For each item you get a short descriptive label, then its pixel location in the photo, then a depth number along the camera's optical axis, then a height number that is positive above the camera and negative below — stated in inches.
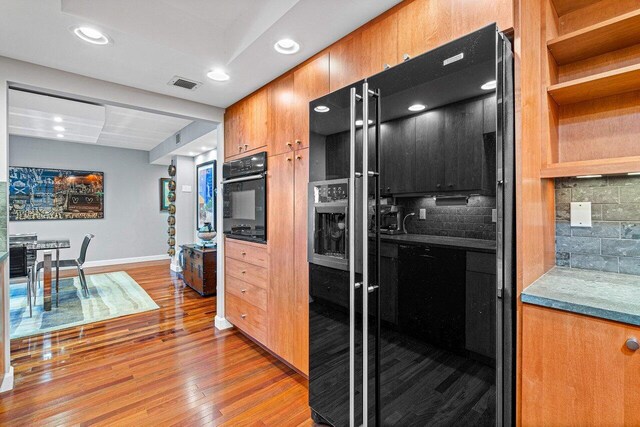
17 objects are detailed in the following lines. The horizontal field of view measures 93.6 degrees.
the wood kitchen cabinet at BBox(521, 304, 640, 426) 35.0 -20.1
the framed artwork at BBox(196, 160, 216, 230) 202.1 +13.8
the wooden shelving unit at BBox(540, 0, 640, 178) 46.6 +20.1
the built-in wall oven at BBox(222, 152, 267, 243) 99.4 +5.4
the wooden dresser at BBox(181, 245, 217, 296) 166.7 -32.1
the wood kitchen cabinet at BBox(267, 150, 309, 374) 83.5 -13.5
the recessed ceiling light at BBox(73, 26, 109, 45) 69.4 +42.7
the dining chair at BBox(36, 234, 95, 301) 172.2 -28.1
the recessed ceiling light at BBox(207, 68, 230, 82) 91.1 +43.0
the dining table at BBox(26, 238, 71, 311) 143.7 -24.7
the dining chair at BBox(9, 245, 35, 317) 128.6 -20.5
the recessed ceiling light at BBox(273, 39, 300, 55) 74.5 +42.4
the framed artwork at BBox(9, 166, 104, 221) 217.8 +15.6
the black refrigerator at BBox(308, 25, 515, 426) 39.6 -5.9
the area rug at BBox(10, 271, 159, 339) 127.6 -46.1
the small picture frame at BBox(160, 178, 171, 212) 279.6 +18.1
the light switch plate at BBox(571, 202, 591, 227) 54.9 -0.7
